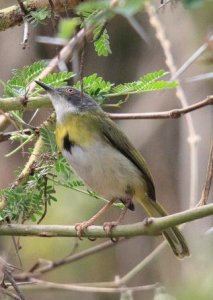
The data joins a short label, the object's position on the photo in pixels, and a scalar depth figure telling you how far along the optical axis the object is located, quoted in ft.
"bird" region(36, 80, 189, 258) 20.48
